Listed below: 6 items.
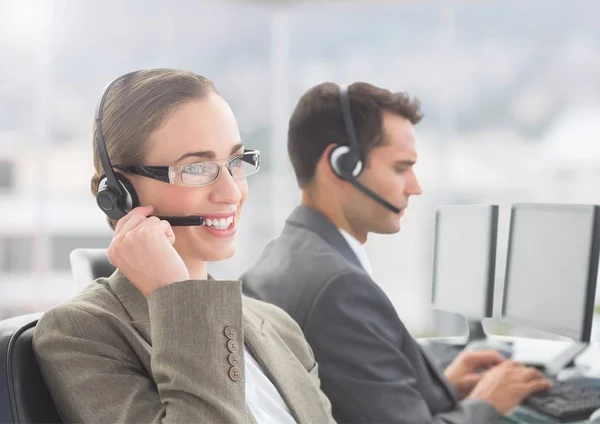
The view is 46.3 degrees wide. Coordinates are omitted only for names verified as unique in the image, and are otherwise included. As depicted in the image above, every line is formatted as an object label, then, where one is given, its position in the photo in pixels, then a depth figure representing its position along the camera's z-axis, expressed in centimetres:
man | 151
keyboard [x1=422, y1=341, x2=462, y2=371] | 207
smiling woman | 95
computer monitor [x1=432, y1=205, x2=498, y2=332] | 209
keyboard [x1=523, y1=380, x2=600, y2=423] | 159
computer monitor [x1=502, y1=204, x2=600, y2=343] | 179
